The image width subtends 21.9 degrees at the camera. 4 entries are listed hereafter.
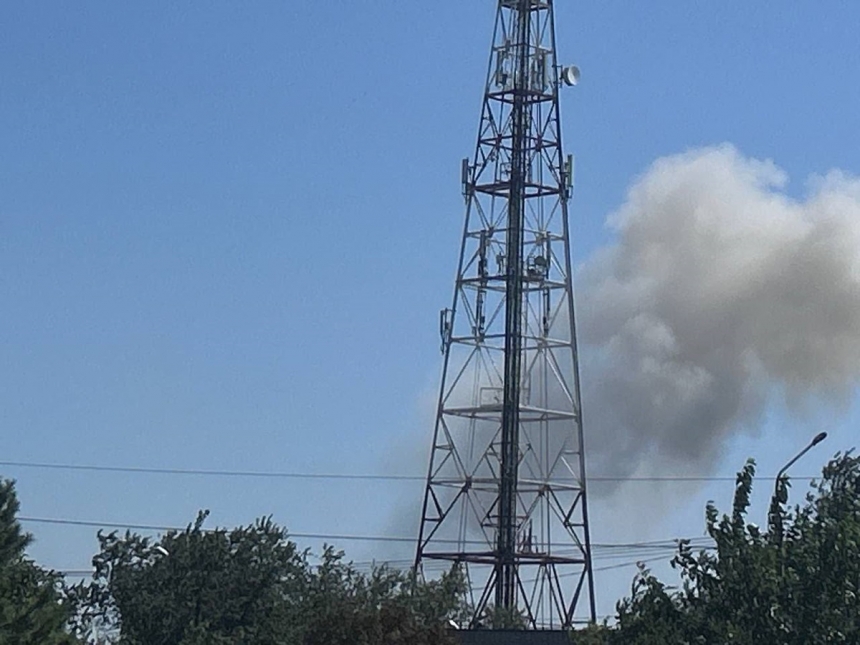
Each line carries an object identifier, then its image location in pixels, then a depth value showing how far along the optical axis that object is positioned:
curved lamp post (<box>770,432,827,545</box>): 41.25
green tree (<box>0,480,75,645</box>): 49.38
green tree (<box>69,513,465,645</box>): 60.94
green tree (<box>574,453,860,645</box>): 38.31
